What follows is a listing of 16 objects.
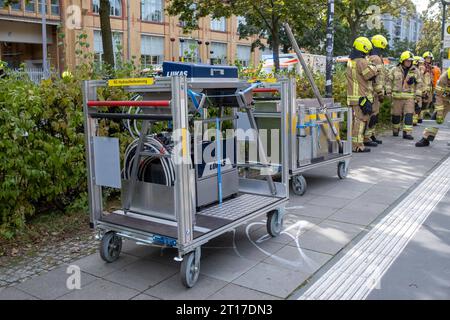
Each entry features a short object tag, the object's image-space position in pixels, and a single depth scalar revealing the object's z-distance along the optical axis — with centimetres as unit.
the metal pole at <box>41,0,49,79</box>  2689
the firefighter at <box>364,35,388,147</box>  1010
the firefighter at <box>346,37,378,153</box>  980
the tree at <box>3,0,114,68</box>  936
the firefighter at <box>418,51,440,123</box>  1384
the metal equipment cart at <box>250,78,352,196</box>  663
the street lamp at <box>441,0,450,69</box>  2272
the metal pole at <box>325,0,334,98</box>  1031
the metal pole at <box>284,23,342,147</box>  674
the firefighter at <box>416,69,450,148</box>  1030
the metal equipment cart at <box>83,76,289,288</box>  375
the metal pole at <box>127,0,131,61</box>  3841
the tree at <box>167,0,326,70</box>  1400
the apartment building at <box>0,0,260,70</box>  3453
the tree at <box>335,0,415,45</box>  1675
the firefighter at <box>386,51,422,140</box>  1238
